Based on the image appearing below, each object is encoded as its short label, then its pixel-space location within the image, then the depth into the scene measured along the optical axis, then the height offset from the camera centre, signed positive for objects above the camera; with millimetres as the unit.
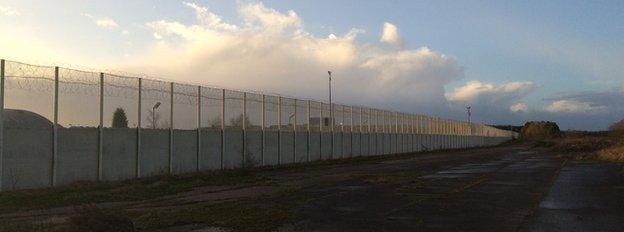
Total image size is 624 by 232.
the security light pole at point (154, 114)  25927 +1153
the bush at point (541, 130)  178250 +3029
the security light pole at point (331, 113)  46244 +2041
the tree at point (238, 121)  32159 +1059
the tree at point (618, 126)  112100 +2657
